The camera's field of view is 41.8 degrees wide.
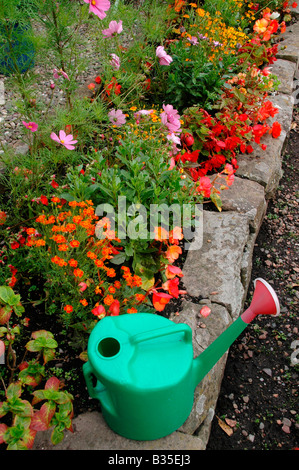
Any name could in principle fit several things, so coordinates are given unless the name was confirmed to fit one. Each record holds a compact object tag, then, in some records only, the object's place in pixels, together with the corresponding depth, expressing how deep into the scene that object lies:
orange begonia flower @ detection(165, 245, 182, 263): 1.72
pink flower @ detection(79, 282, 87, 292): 1.46
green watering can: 1.12
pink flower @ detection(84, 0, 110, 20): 1.68
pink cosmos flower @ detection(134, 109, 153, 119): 2.10
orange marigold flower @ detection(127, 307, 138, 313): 1.50
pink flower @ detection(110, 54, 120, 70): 2.29
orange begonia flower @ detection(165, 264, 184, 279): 1.69
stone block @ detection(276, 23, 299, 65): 3.72
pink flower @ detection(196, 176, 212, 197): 1.97
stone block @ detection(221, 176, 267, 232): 2.24
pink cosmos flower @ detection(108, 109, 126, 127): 2.12
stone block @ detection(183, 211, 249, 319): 1.82
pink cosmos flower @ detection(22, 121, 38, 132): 1.68
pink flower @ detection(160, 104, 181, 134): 2.05
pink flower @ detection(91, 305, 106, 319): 1.44
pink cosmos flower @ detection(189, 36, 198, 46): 2.61
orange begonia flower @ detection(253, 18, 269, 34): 2.96
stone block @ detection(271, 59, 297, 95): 3.31
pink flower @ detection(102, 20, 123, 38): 2.16
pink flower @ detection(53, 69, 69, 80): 1.80
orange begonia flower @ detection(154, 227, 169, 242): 1.69
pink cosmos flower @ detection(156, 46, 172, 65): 2.26
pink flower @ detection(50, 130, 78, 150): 1.74
